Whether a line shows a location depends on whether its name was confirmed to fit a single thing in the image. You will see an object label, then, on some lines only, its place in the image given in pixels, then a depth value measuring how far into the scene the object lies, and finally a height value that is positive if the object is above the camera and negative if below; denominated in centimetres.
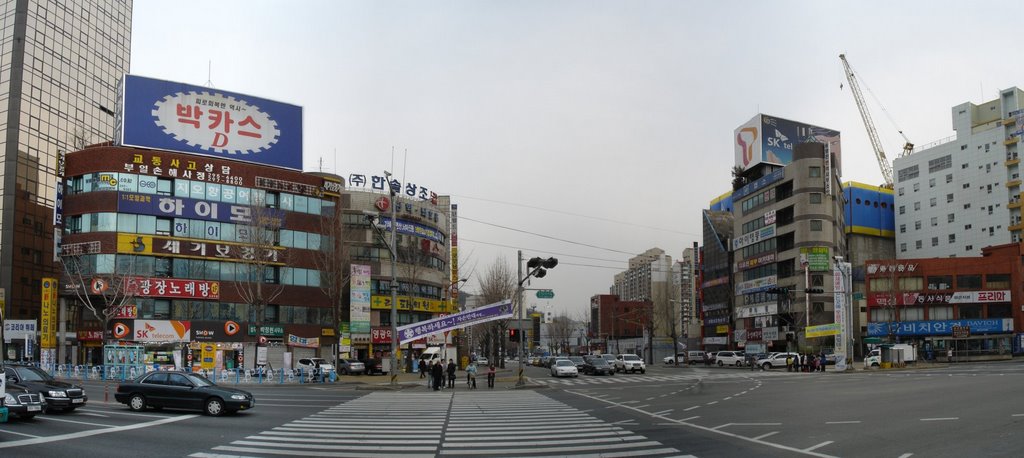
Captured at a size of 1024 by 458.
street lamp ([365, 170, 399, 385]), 4066 -120
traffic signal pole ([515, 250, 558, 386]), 3909 +155
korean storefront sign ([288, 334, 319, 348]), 5902 -397
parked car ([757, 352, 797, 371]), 6812 -625
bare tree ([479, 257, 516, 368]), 8500 +41
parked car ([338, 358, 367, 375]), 6150 -604
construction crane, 15162 +3123
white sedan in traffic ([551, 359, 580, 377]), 5556 -566
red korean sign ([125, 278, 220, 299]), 6228 +53
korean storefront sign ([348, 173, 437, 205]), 7431 +1130
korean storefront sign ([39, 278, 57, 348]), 6088 -170
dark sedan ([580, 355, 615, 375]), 5866 -582
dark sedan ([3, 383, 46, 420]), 1931 -283
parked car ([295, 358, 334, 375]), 4982 -530
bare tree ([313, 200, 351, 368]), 6419 +357
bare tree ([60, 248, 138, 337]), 6044 +167
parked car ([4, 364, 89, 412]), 2189 -278
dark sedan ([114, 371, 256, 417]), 2384 -322
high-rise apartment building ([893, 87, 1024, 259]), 10606 +1609
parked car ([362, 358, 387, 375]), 6419 -630
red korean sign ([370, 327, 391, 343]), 7694 -421
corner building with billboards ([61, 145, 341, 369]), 6203 +423
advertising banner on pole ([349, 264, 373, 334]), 5725 -42
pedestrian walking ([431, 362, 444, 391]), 3947 -423
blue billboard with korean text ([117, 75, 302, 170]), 6550 +1588
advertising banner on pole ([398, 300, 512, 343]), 4441 -154
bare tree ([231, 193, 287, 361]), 5912 +355
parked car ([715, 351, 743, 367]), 7919 -703
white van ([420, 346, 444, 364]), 6900 -560
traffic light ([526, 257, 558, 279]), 3909 +159
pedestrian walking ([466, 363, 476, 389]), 4266 -466
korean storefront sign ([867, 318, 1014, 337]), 8444 -394
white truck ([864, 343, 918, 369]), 5994 -508
